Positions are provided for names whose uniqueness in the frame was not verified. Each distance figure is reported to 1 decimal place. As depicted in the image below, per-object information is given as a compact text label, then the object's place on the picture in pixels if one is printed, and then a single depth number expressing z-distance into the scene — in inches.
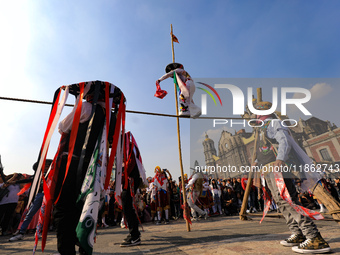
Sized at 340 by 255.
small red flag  294.8
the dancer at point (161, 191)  359.9
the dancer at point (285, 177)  106.6
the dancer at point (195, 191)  346.0
